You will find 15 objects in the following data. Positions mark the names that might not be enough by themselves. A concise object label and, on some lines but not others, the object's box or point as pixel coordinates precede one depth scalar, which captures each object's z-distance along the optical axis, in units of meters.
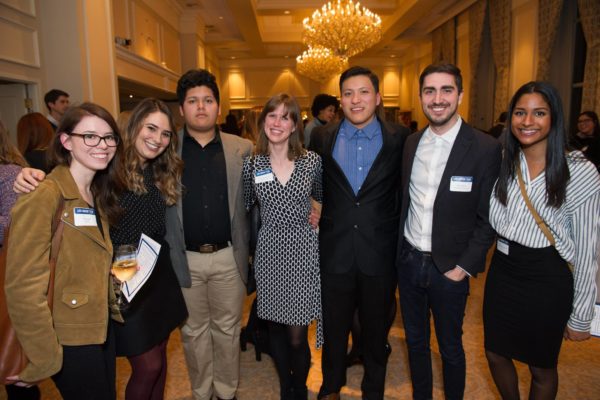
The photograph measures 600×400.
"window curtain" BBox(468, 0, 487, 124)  8.50
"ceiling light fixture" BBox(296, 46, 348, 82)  10.23
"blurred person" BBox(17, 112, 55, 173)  2.96
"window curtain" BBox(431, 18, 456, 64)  10.13
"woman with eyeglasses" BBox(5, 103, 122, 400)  1.27
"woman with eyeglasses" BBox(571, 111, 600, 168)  4.78
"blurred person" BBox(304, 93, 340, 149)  4.52
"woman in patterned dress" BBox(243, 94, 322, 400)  2.13
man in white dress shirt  1.95
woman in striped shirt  1.70
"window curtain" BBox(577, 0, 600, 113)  5.37
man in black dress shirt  2.14
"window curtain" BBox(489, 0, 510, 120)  7.65
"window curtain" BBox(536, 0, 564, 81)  6.15
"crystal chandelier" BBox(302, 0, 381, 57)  7.38
